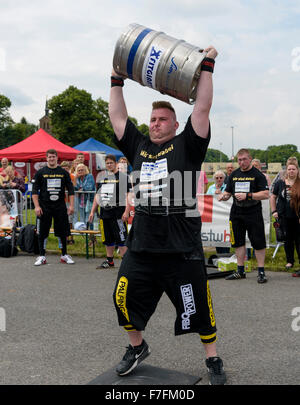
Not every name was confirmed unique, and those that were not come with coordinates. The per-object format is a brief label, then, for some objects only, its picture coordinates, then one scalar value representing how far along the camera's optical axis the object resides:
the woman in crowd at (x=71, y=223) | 10.92
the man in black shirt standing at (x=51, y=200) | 8.49
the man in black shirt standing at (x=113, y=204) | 8.04
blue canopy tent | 25.28
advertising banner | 9.12
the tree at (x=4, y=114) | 74.50
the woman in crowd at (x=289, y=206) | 7.67
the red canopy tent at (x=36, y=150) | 16.56
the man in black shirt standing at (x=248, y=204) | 7.00
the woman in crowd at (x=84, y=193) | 10.71
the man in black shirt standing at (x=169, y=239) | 3.24
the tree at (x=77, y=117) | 53.59
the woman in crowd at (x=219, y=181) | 9.52
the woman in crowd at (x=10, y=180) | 11.56
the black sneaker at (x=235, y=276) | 7.32
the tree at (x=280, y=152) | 141.15
